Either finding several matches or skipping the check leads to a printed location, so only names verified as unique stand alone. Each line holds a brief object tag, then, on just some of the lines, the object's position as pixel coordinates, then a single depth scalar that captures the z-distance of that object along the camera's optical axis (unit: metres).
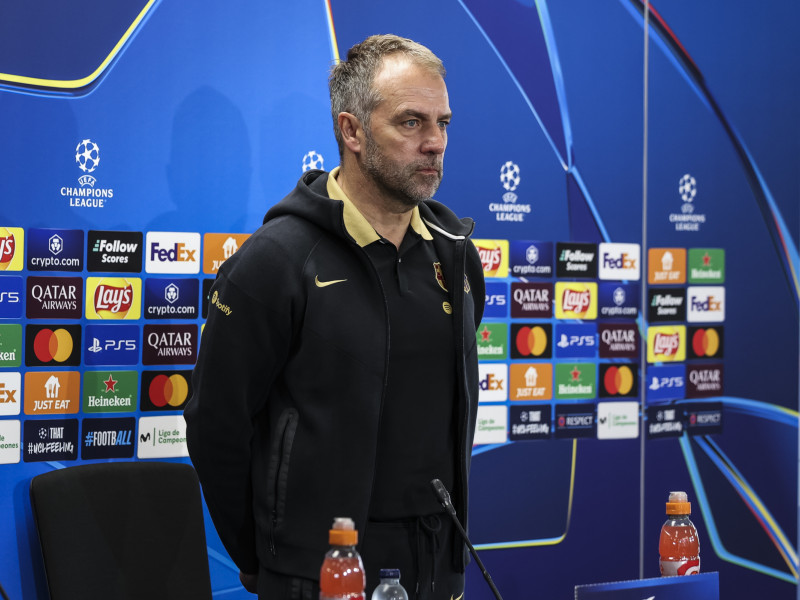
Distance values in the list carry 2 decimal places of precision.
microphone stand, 3.65
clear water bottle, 3.57
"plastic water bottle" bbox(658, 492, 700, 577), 3.76
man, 3.75
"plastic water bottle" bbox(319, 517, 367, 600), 3.52
